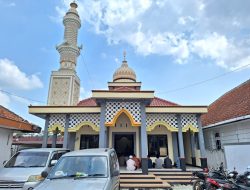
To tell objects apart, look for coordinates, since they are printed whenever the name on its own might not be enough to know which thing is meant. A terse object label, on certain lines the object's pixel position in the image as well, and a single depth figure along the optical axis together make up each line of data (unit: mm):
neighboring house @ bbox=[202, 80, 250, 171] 6961
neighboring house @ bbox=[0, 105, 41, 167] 8548
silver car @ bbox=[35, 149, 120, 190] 3152
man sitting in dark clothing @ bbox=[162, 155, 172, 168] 9922
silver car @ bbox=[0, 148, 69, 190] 4934
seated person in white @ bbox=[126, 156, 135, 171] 9000
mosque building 9438
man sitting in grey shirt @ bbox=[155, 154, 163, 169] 10234
